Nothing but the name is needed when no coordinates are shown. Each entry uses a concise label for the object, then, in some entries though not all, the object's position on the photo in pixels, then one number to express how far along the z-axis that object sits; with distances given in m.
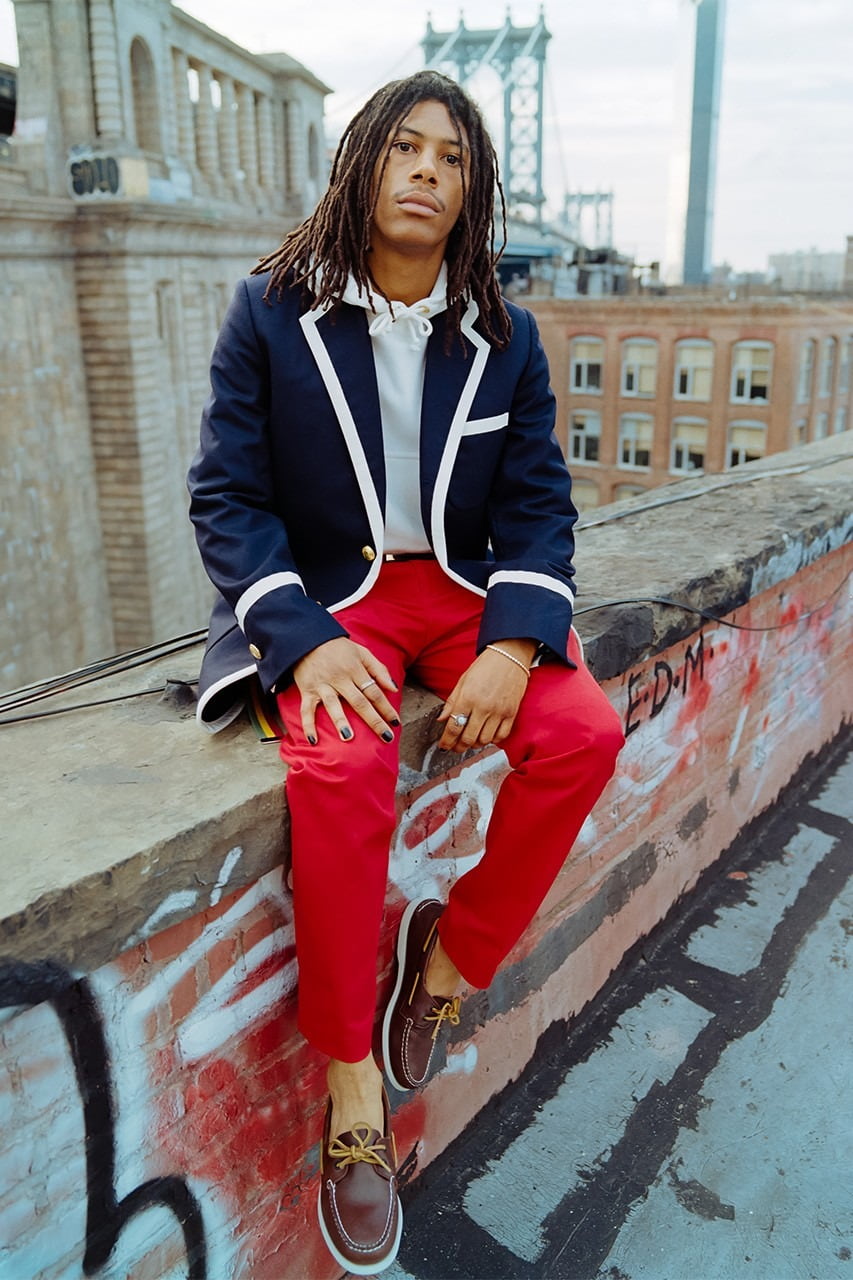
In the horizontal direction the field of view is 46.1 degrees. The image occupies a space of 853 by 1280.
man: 1.28
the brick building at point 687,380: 25.44
